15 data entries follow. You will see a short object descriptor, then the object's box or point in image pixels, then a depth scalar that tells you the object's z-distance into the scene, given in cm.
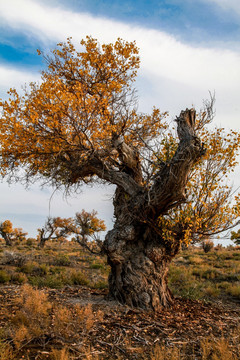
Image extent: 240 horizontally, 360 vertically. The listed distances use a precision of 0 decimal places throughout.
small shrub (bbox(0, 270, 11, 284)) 1086
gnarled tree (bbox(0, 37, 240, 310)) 769
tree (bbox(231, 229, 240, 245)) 3242
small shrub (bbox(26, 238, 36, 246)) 3402
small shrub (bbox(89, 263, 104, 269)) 1726
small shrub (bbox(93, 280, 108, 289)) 1169
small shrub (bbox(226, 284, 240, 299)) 1187
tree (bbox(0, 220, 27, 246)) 3382
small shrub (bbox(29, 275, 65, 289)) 1035
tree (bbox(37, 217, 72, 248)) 3198
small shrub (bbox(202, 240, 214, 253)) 2884
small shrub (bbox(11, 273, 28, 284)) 1111
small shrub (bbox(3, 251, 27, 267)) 1468
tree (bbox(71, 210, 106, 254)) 3540
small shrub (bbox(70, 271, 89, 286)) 1239
